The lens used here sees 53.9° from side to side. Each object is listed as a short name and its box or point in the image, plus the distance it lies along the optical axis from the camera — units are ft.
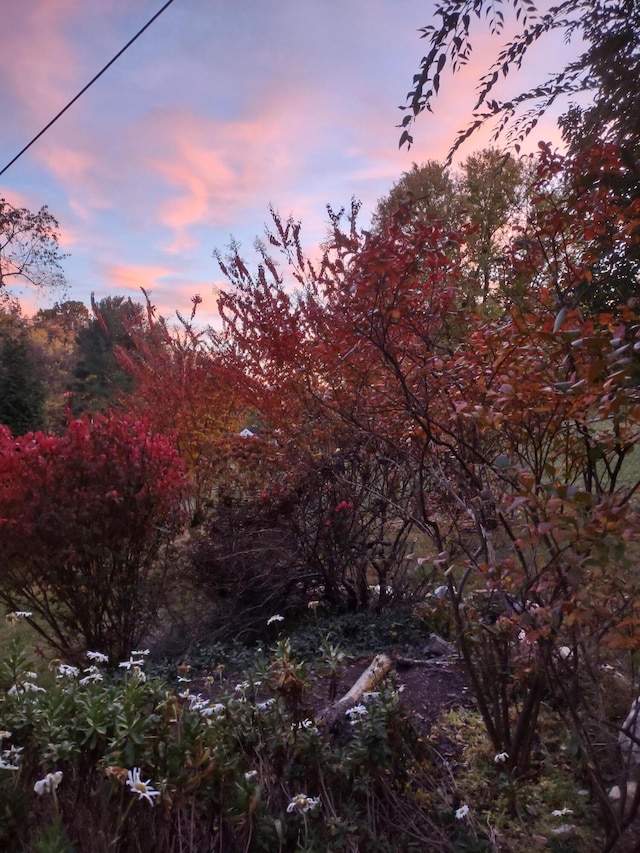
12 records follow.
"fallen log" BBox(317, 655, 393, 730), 9.18
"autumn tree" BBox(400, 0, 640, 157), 8.83
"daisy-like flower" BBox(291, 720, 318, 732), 7.67
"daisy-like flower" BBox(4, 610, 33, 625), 9.72
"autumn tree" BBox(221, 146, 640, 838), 5.95
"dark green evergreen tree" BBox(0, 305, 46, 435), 66.80
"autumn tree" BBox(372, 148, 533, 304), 62.80
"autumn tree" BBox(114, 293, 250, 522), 30.58
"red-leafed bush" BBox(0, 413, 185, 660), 14.55
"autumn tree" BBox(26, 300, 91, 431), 82.00
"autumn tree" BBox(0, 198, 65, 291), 74.13
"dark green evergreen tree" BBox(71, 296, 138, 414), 83.32
